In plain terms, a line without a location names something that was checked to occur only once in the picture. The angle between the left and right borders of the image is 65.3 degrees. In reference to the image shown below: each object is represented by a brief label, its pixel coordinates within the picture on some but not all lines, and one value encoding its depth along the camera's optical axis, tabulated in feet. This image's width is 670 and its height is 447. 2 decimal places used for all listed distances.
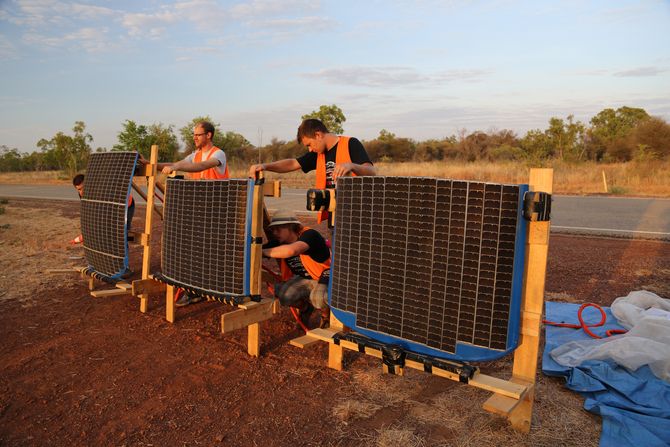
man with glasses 17.25
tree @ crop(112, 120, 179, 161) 122.62
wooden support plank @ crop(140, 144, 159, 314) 17.70
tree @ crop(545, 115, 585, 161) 108.99
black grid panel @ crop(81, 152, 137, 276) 17.84
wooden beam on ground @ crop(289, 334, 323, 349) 13.71
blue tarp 10.23
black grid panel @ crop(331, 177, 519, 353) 9.53
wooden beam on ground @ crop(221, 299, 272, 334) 13.12
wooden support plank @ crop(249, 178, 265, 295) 13.73
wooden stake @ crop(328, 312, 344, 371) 13.15
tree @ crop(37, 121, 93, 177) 127.95
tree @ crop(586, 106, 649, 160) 121.49
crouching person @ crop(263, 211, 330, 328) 14.62
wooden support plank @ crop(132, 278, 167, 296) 16.72
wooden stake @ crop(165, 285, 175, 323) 16.76
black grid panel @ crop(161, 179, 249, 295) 13.98
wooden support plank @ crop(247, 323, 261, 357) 14.23
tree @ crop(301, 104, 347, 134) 123.03
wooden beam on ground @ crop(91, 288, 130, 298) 18.65
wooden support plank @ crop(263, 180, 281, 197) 14.65
